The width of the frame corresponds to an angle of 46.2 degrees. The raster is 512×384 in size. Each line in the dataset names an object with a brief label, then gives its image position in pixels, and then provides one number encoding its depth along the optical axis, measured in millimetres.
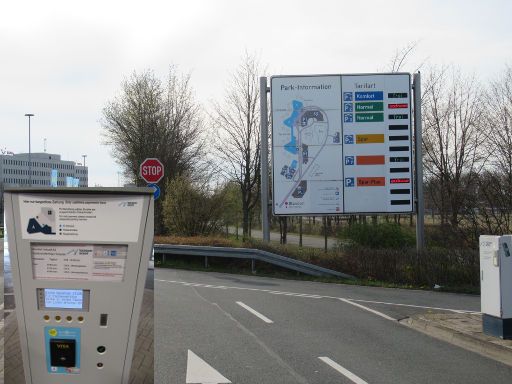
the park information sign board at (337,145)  21109
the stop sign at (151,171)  19031
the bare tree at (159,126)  38625
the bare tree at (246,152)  31453
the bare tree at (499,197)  19719
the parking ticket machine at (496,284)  8766
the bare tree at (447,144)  29891
